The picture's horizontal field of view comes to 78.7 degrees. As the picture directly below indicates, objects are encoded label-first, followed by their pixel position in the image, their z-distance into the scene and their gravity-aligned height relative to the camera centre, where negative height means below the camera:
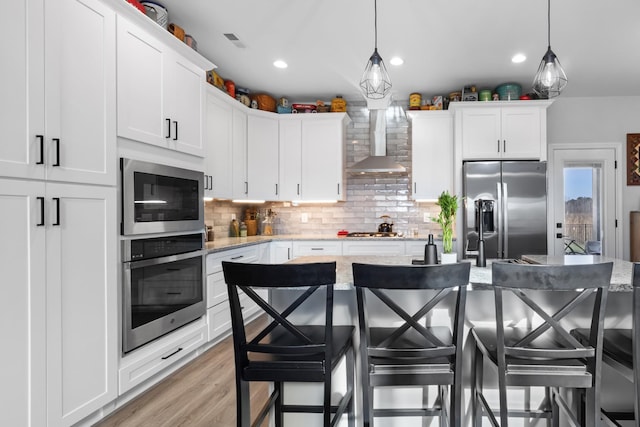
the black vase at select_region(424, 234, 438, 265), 1.99 -0.21
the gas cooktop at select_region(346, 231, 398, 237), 4.91 -0.26
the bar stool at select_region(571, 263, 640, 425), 1.39 -0.53
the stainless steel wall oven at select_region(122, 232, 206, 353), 2.35 -0.48
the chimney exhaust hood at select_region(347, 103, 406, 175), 4.91 +0.89
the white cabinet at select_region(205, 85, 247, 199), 3.97 +0.75
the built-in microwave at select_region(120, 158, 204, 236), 2.34 +0.11
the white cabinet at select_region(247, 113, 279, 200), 4.88 +0.74
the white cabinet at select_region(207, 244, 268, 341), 3.36 -0.72
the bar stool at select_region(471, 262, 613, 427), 1.37 -0.50
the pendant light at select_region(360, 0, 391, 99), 2.29 +0.80
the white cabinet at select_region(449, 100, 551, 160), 4.54 +0.98
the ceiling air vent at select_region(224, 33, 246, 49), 3.44 +1.58
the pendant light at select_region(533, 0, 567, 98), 2.29 +0.80
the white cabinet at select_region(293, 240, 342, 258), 4.70 -0.40
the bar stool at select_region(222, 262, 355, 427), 1.43 -0.50
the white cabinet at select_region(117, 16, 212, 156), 2.36 +0.84
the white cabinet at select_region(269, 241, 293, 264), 4.78 -0.45
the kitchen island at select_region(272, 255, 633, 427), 1.86 -0.51
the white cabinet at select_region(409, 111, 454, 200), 4.86 +0.76
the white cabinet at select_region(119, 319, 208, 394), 2.34 -0.95
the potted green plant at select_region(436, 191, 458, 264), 2.01 -0.02
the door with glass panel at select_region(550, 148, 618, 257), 5.07 +0.19
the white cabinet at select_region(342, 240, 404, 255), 4.62 -0.40
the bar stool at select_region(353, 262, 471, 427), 1.39 -0.51
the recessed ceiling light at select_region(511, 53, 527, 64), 3.82 +1.55
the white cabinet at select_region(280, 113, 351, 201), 5.00 +0.74
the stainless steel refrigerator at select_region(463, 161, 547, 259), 4.32 +0.01
